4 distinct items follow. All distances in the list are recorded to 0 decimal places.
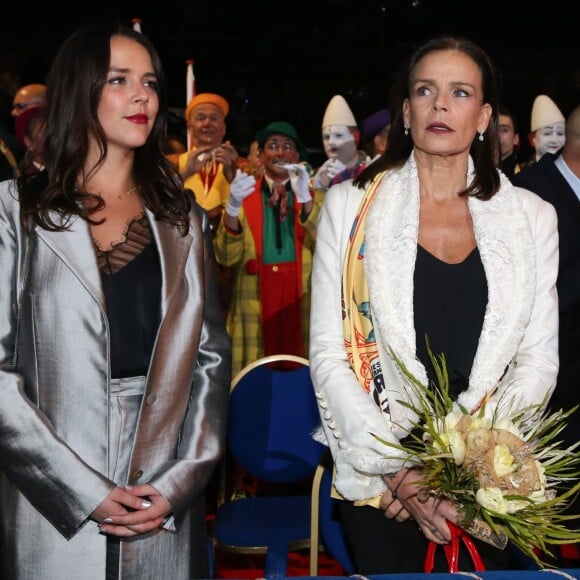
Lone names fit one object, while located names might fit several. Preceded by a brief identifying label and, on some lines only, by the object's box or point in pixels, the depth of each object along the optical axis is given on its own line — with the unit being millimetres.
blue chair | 3094
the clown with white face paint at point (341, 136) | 5785
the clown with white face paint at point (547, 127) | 6148
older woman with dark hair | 2160
